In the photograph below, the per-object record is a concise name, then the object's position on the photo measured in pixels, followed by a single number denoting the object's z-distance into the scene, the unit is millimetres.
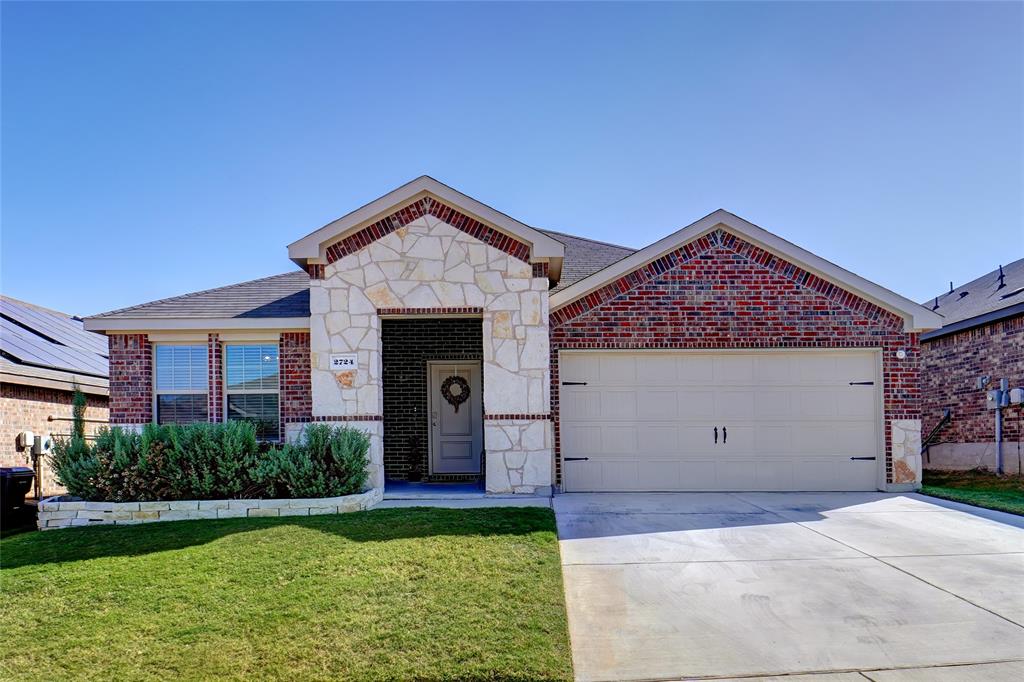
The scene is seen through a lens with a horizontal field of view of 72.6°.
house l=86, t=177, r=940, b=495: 11250
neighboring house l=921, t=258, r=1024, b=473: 13383
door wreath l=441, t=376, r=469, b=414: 13352
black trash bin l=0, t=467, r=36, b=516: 9805
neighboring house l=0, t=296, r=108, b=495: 13398
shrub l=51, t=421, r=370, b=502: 9312
